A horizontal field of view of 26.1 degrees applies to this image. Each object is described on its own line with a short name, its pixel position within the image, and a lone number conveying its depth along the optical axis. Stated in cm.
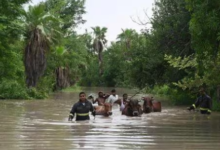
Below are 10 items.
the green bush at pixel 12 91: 3609
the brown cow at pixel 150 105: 2270
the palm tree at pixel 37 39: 3844
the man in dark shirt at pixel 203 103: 1984
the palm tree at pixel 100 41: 9550
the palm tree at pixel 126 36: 8822
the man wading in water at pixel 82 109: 1636
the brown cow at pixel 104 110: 2022
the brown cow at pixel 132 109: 2045
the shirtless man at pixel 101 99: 2192
